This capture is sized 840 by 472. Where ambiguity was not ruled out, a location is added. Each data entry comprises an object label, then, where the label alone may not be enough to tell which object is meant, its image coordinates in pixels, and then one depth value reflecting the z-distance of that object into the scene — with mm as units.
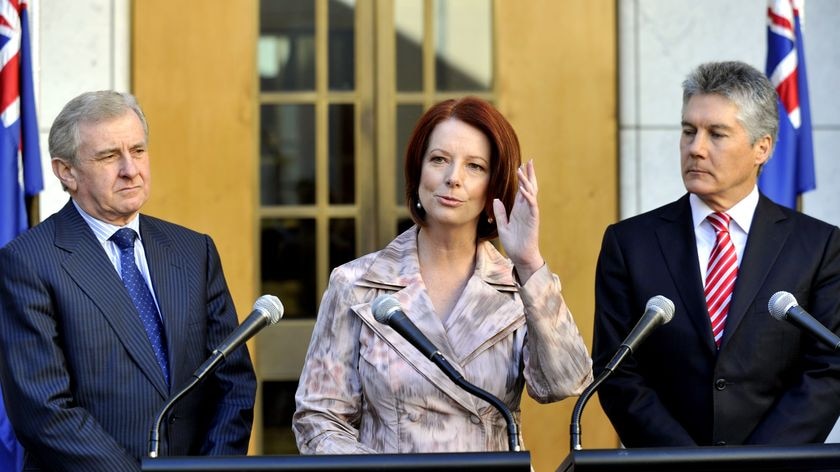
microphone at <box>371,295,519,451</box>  5613
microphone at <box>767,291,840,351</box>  5727
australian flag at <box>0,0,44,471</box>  10383
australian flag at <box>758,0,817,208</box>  10648
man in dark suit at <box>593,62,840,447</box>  7301
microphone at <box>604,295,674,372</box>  5652
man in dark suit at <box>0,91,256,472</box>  6852
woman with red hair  6668
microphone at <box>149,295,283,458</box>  5500
